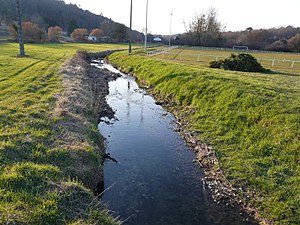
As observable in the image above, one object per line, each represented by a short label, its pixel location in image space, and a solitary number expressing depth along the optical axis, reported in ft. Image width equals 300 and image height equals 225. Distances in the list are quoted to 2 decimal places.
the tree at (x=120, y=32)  347.97
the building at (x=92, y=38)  349.16
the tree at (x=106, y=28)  380.06
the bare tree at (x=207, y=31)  286.25
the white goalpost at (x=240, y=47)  275.88
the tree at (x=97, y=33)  356.18
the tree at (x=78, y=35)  300.20
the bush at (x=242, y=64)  83.97
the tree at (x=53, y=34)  259.80
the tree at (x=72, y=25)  391.65
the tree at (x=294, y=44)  237.86
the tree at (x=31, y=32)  220.02
